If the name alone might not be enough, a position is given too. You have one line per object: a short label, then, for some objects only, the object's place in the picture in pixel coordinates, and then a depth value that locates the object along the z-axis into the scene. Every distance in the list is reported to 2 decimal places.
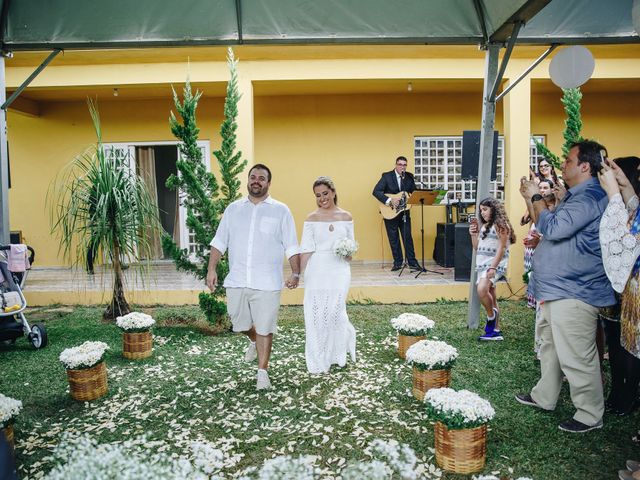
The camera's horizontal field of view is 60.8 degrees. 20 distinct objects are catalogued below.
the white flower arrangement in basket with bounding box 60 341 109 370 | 4.73
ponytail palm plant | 6.89
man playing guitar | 10.72
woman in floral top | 3.29
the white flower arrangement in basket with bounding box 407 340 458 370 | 4.54
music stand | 10.06
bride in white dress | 5.44
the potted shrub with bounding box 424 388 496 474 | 3.39
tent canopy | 5.88
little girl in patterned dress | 6.48
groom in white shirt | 4.91
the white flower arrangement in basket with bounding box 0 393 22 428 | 3.37
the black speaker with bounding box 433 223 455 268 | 10.68
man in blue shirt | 3.83
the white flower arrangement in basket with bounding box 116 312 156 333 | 6.04
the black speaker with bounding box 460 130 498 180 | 7.26
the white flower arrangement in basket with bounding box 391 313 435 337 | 5.77
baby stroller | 6.20
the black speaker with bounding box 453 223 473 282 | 9.35
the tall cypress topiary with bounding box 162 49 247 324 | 6.97
